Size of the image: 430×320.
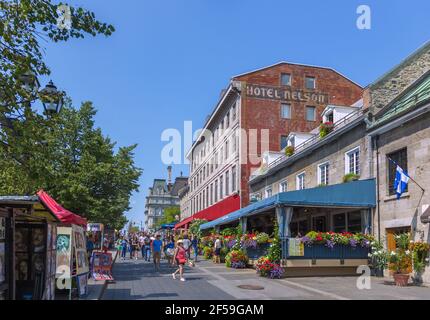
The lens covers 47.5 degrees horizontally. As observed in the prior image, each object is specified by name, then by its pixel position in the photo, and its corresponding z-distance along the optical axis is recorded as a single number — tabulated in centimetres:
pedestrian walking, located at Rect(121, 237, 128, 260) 3606
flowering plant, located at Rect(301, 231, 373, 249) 1761
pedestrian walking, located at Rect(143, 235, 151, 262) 3017
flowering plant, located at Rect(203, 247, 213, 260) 3077
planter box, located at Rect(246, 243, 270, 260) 1960
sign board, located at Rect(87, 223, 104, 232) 3229
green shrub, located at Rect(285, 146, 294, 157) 2781
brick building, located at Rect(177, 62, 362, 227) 3703
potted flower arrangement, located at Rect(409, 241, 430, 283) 1512
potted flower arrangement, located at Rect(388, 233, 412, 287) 1483
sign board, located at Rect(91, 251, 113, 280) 1523
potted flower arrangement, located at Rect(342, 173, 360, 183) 1959
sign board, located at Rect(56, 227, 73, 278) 1135
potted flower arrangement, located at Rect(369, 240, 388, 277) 1647
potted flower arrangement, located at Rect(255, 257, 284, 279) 1714
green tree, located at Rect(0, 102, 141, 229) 2256
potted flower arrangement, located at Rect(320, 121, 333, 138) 2312
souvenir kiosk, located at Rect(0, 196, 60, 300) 963
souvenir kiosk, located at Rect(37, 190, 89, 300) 1128
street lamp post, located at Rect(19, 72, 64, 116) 1051
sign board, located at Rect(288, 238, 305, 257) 1745
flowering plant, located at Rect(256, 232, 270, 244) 1962
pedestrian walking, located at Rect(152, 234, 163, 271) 2175
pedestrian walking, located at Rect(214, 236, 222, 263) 2603
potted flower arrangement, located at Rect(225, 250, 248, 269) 2191
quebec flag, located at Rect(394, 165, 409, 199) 1574
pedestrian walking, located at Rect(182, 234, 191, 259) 2081
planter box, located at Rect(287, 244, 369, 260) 1766
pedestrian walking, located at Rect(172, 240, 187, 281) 1665
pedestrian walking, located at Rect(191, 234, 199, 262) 2998
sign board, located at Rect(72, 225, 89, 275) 1185
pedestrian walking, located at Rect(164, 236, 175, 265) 2515
